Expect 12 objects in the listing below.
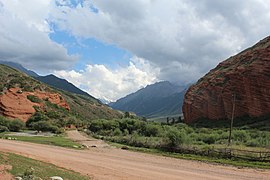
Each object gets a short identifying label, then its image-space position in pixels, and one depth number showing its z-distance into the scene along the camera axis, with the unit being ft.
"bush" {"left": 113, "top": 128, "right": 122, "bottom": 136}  266.08
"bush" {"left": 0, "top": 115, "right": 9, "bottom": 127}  275.63
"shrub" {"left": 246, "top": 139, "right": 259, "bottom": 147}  165.28
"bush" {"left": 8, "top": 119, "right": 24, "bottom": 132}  279.90
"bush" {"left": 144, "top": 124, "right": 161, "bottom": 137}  244.83
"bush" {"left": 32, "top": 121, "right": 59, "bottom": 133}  289.29
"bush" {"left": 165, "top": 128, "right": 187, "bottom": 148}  158.83
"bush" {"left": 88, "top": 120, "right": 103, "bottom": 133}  316.60
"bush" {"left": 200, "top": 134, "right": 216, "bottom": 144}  190.36
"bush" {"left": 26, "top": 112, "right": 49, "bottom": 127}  313.98
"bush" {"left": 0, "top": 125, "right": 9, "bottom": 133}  261.56
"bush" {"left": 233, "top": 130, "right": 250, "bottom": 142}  191.66
